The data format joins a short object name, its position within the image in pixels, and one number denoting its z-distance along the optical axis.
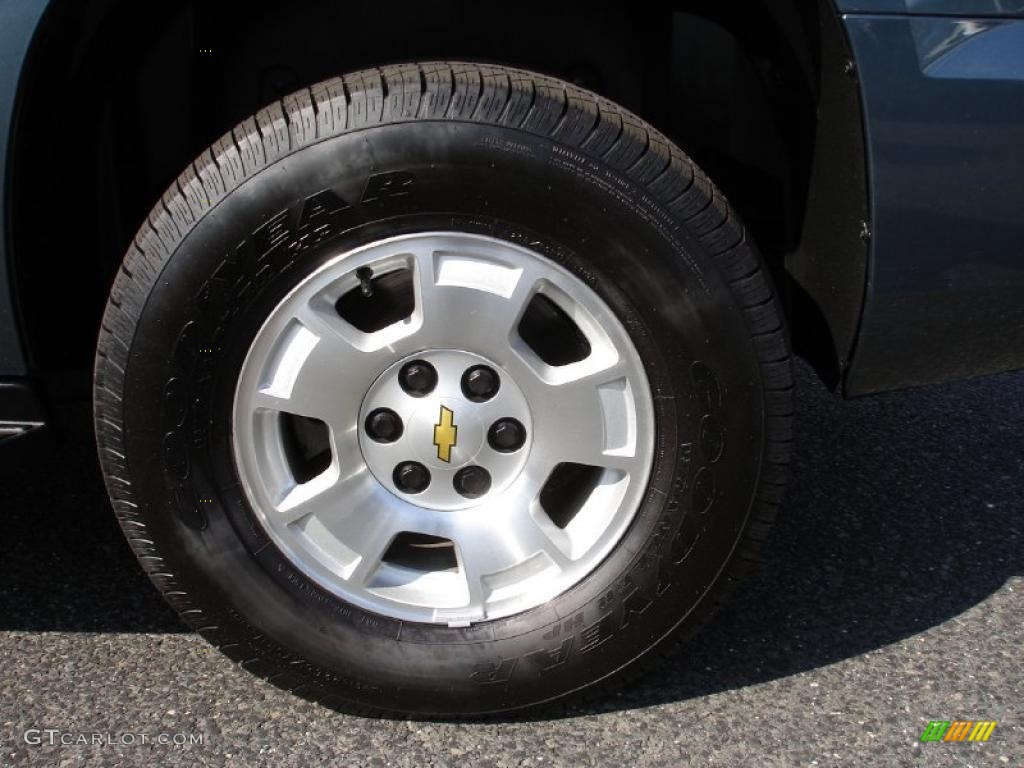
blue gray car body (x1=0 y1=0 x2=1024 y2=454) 1.60
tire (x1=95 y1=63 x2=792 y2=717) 1.65
